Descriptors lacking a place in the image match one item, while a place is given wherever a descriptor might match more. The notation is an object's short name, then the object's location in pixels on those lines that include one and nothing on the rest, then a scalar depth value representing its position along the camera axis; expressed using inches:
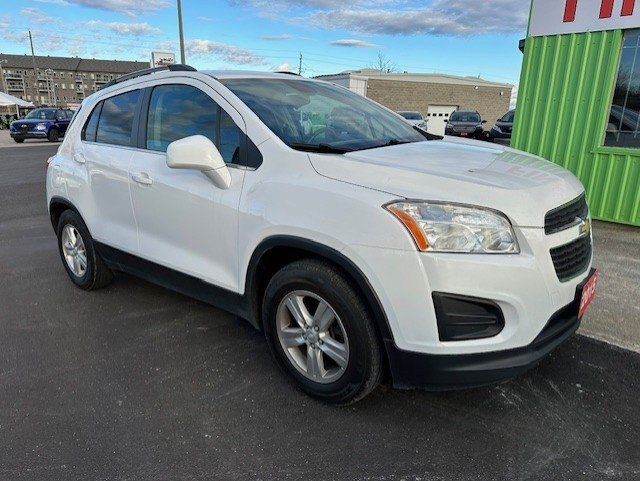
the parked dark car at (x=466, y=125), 843.4
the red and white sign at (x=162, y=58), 901.2
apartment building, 4788.4
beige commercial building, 1489.9
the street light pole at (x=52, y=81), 4362.0
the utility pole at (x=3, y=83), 4264.3
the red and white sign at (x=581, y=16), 231.0
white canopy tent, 1513.3
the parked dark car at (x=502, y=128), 740.8
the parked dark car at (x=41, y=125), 934.4
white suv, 84.0
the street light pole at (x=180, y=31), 686.5
